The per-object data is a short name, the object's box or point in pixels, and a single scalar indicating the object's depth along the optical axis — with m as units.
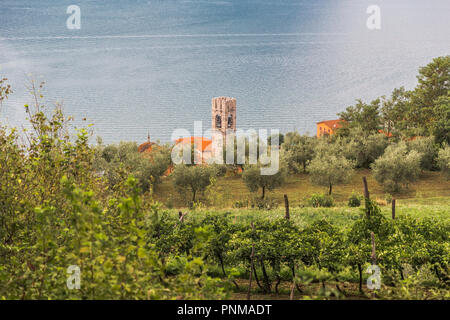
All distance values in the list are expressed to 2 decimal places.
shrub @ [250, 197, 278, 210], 30.92
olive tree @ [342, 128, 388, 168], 49.59
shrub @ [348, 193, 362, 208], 28.98
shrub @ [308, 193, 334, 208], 30.39
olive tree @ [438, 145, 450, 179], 40.62
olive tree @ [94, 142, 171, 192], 40.30
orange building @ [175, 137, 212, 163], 48.75
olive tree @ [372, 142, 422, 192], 38.78
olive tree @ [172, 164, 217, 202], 37.97
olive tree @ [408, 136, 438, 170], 45.31
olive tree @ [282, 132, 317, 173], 48.14
